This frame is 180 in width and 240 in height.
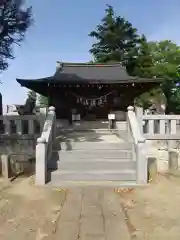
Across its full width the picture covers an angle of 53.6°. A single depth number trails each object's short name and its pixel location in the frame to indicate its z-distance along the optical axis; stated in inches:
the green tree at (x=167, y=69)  929.0
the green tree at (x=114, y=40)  878.6
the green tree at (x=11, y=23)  272.9
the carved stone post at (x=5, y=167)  211.3
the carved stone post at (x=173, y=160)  222.1
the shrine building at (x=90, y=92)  420.2
